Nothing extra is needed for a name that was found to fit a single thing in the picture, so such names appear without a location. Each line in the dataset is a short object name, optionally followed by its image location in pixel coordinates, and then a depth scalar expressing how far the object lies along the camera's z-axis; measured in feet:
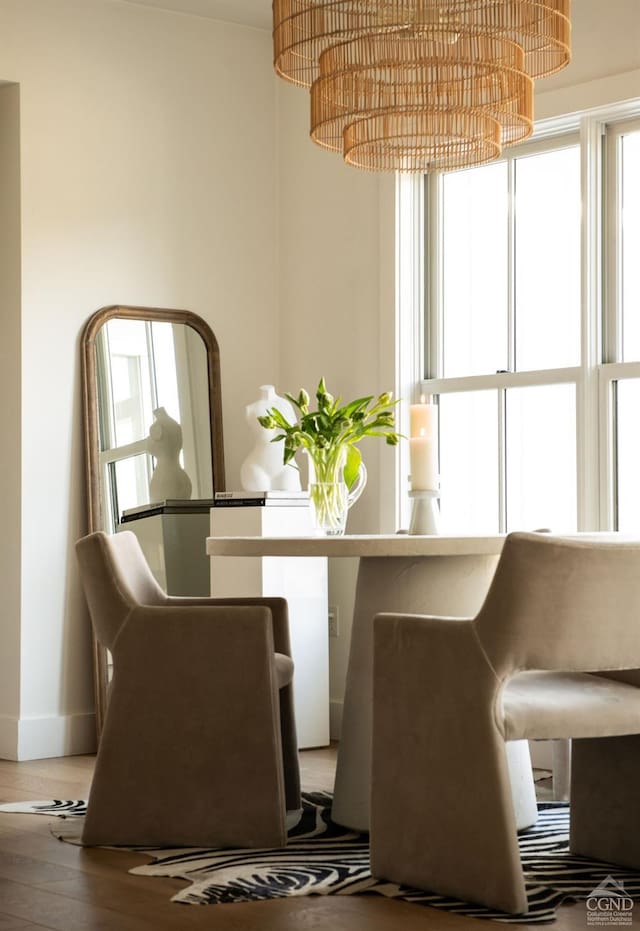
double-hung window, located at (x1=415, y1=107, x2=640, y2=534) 15.43
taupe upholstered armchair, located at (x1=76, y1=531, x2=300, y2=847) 11.08
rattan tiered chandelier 11.29
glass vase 12.17
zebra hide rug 9.50
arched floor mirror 17.63
